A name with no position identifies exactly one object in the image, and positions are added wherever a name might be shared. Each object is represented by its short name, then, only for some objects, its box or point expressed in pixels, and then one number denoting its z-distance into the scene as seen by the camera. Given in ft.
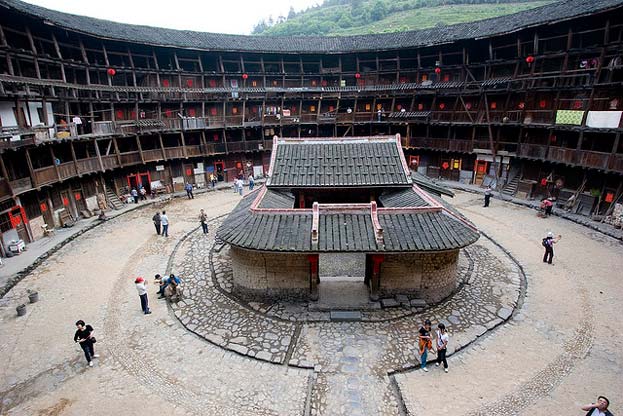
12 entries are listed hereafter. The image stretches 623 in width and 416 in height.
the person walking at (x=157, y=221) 84.17
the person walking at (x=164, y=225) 82.69
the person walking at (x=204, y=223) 82.58
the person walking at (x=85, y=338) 41.55
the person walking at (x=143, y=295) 52.37
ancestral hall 49.06
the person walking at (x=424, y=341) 40.04
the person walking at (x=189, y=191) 118.27
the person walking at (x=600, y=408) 27.76
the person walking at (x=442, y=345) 40.09
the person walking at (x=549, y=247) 65.92
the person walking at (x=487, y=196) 100.89
